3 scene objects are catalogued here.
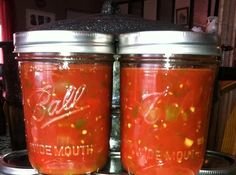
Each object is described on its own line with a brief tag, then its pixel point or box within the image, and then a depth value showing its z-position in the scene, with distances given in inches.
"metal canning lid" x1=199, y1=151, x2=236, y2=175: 15.5
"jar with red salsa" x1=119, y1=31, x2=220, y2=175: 13.6
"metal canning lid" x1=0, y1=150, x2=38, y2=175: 15.9
